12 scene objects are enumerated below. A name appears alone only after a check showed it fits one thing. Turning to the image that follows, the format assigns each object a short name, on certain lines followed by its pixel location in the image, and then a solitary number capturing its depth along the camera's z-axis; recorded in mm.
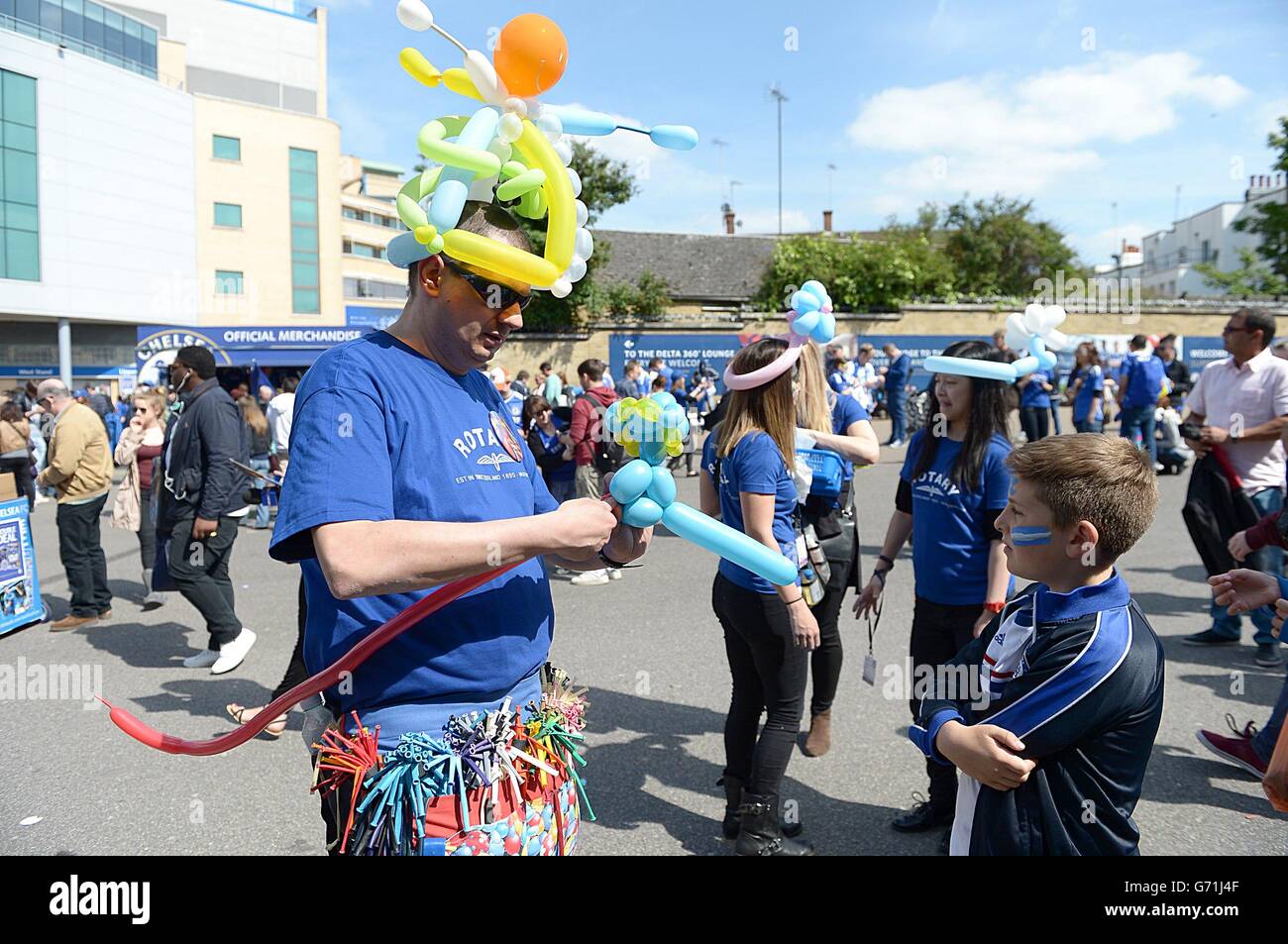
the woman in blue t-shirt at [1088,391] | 12789
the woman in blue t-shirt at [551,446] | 8203
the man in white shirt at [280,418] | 11375
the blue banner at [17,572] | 6430
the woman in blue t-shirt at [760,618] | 3227
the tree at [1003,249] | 36250
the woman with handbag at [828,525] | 3977
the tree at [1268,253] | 36844
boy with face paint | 1802
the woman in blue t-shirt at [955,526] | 3270
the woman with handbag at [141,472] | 7285
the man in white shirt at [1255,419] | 5184
